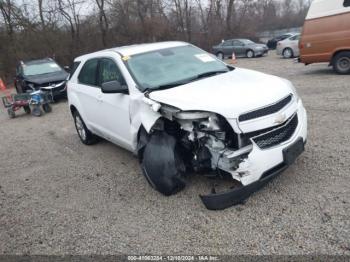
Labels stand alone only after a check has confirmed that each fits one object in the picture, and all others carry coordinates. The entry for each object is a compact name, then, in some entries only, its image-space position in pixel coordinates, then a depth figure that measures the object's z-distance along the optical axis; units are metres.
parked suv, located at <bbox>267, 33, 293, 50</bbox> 29.61
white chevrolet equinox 3.65
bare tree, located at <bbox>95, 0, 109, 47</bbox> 29.14
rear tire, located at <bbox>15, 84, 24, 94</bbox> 14.27
